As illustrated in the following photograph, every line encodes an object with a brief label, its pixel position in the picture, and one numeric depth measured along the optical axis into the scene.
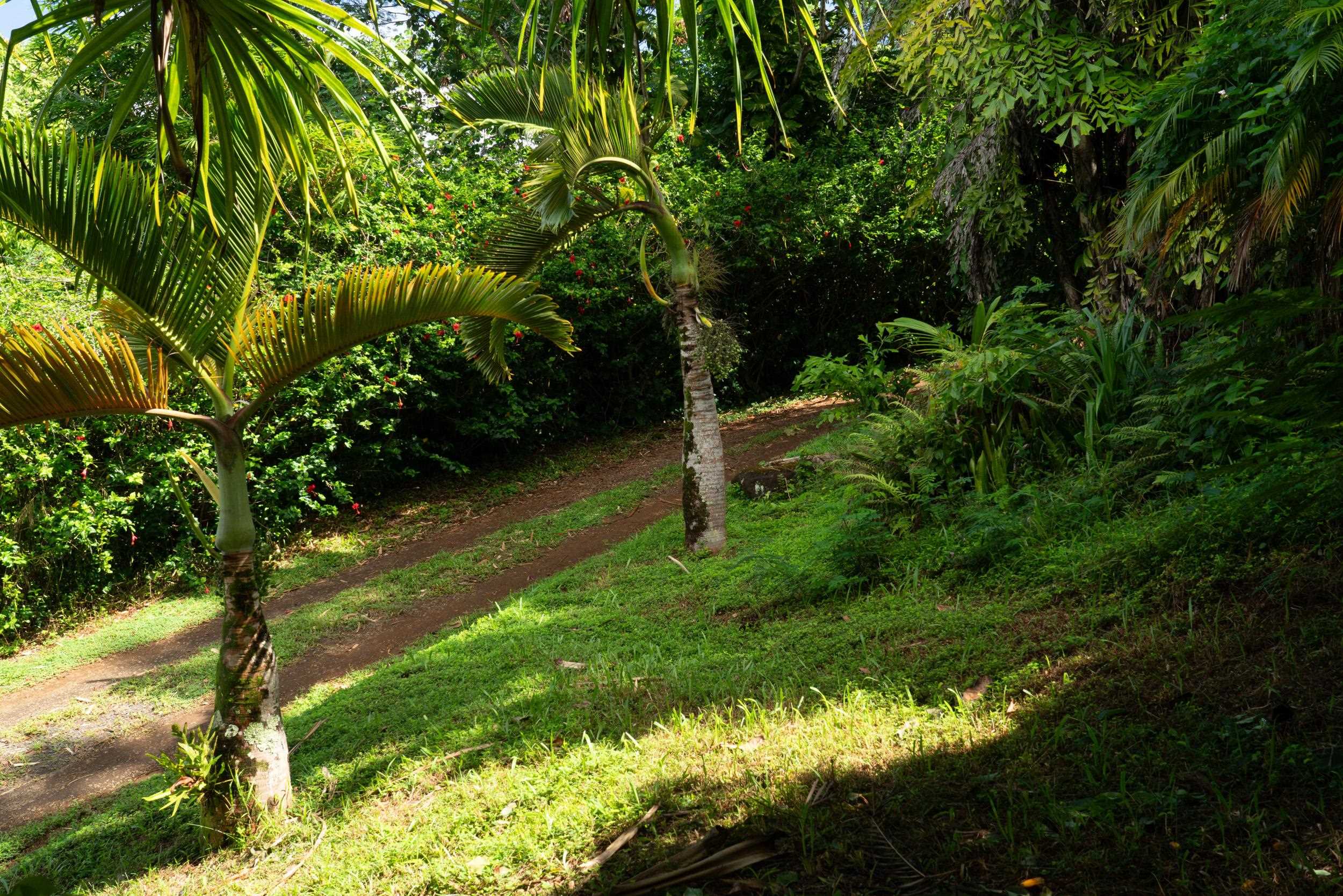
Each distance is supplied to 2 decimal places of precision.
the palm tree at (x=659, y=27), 2.04
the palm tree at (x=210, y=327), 3.67
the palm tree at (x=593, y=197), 6.71
